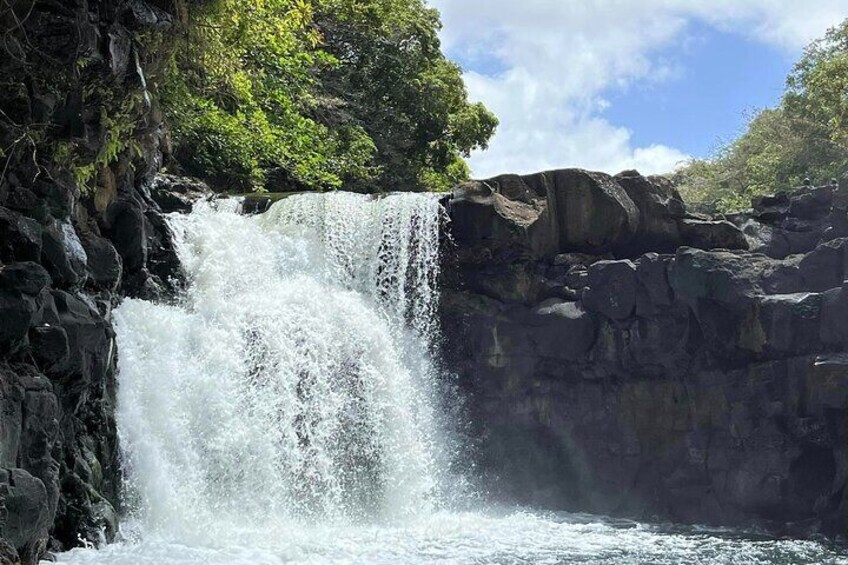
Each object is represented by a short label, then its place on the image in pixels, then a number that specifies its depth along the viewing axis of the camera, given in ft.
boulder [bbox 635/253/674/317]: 59.98
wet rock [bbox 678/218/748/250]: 63.31
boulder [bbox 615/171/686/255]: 65.05
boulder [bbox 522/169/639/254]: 64.49
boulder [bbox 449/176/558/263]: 62.90
